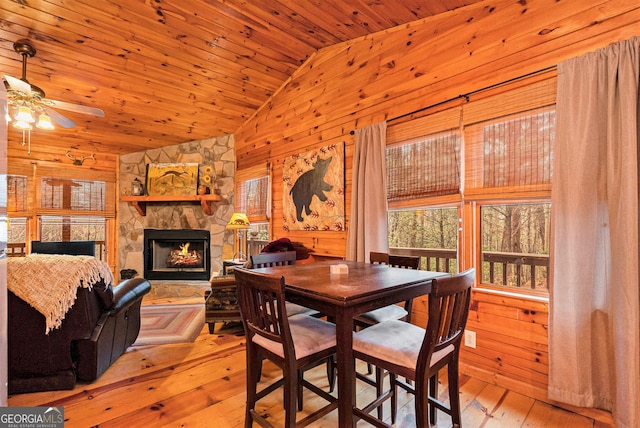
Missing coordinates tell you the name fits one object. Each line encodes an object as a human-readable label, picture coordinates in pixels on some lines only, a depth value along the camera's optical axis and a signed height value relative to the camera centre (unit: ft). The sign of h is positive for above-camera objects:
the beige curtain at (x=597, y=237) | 5.37 -0.39
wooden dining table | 4.44 -1.25
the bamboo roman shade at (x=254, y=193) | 15.51 +1.36
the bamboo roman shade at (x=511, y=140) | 6.75 +1.90
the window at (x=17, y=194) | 15.10 +1.22
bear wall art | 11.57 +1.17
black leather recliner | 6.72 -2.94
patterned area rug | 10.14 -4.22
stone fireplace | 17.29 -0.04
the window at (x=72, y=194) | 15.97 +1.31
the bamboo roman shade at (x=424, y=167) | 8.31 +1.50
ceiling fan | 7.45 +3.22
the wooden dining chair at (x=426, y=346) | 4.27 -2.06
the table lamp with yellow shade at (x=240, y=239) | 14.15 -1.26
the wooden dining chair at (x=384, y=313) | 5.92 -2.19
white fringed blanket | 6.47 -1.42
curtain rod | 6.77 +3.31
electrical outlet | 7.73 -3.19
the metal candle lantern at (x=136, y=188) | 17.04 +1.70
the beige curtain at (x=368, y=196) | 9.62 +0.71
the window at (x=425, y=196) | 8.41 +0.64
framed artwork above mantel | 17.42 +2.23
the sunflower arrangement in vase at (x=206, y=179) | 16.93 +2.21
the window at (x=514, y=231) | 7.65 -0.38
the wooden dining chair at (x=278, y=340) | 4.61 -2.11
